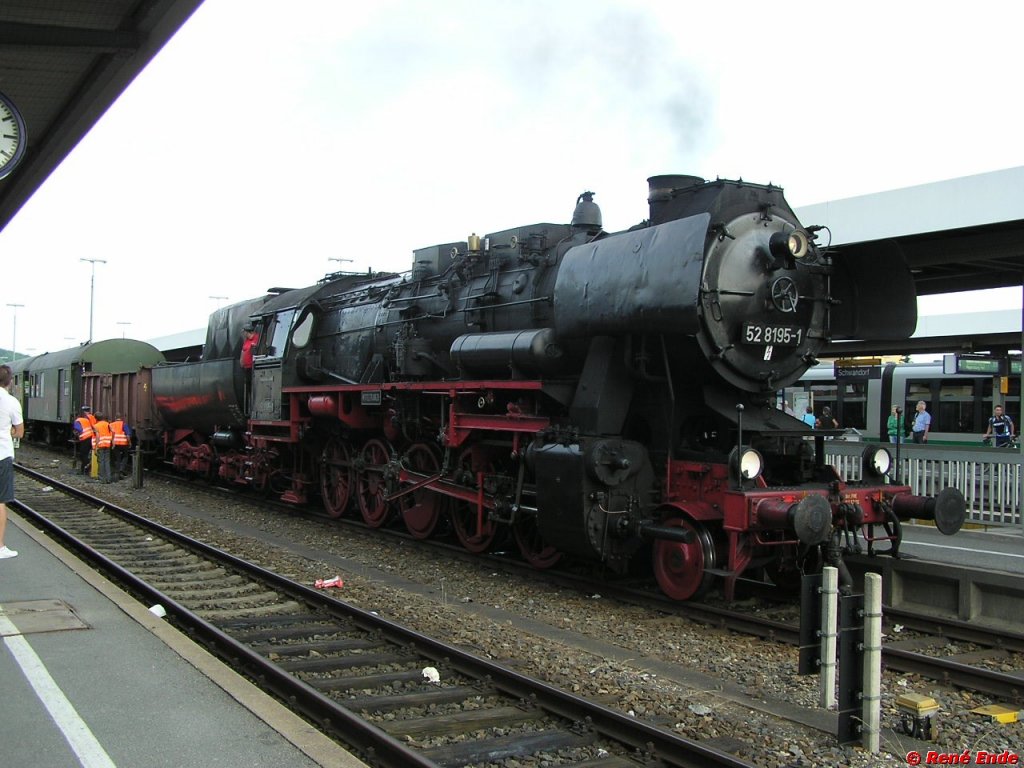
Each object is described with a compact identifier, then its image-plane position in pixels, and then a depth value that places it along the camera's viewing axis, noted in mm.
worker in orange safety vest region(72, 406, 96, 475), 18703
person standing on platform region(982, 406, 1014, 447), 15969
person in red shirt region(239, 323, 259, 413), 14336
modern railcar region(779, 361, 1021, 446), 19078
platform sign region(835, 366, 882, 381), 18703
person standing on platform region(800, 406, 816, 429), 18081
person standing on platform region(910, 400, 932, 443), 17359
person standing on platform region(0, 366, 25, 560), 7719
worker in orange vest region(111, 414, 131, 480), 18672
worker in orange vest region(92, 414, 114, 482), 18203
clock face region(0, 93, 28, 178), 5738
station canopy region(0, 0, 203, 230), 5652
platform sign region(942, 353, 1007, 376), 16266
